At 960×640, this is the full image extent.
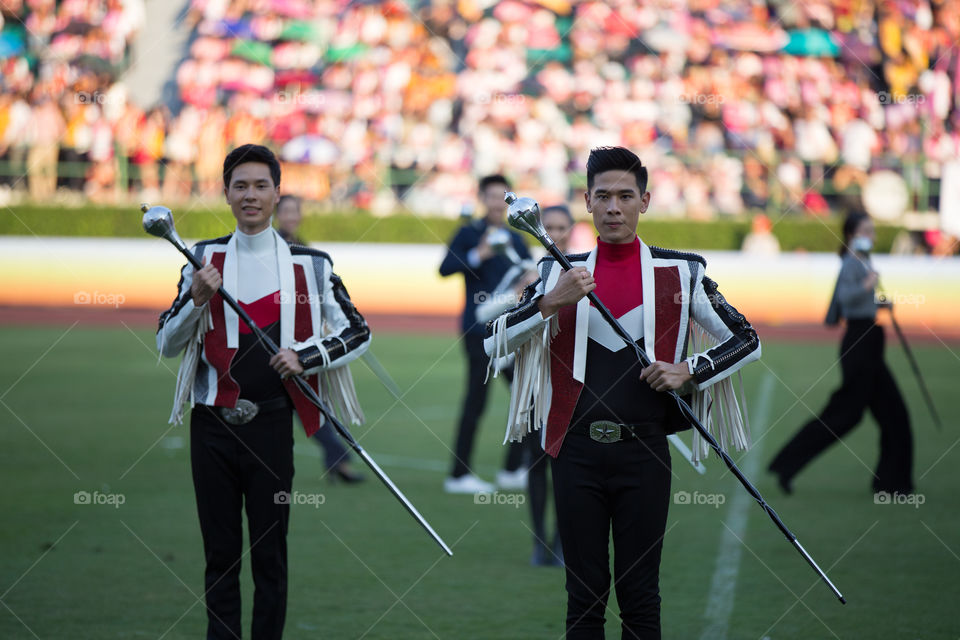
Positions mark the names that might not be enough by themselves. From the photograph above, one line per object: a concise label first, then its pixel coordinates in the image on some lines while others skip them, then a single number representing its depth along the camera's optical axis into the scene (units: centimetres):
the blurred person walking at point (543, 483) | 1184
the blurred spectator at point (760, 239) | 3772
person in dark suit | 1494
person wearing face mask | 1545
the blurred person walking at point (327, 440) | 1512
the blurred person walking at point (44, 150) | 4187
